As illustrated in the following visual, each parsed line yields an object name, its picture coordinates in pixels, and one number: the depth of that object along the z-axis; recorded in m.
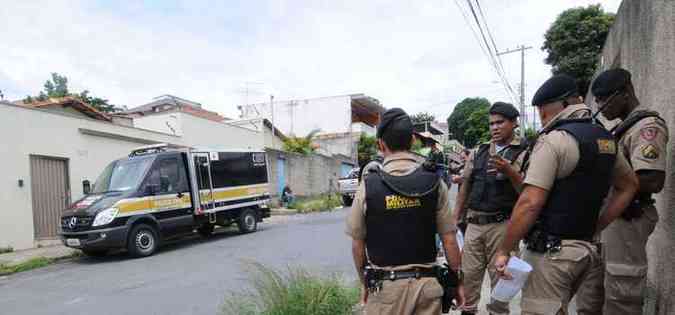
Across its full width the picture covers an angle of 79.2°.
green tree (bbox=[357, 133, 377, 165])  27.84
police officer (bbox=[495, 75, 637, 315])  2.10
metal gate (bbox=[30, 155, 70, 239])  9.95
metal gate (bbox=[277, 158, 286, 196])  18.81
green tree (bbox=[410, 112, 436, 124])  48.66
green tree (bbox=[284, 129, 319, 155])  22.58
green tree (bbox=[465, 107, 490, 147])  48.77
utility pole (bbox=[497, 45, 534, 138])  28.44
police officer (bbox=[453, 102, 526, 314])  3.17
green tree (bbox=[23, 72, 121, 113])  28.88
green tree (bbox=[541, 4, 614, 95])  18.48
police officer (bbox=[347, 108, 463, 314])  2.13
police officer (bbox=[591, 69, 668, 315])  2.41
